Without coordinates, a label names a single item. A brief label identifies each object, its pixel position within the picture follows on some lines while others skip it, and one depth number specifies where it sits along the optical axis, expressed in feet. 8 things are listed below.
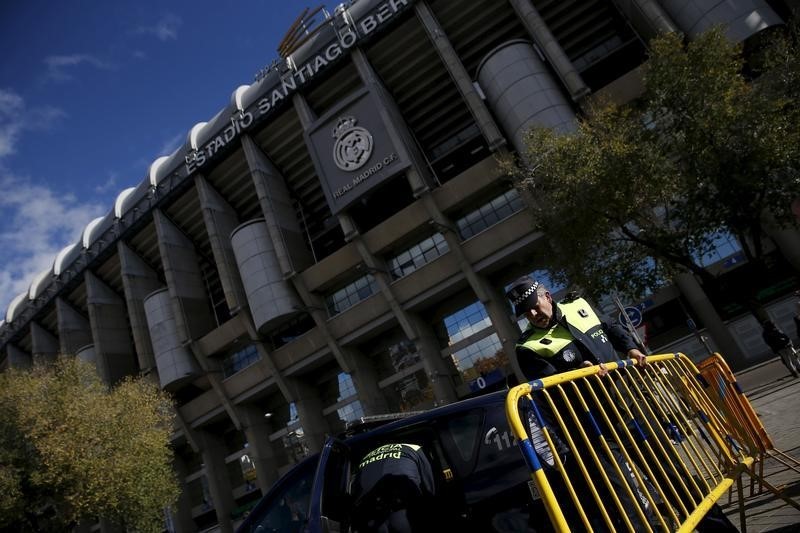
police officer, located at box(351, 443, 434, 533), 9.10
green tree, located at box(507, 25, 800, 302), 36.45
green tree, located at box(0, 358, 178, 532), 57.98
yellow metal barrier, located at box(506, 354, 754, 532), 7.40
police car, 9.33
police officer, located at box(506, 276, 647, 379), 10.84
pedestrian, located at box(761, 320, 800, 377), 37.63
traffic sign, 36.69
